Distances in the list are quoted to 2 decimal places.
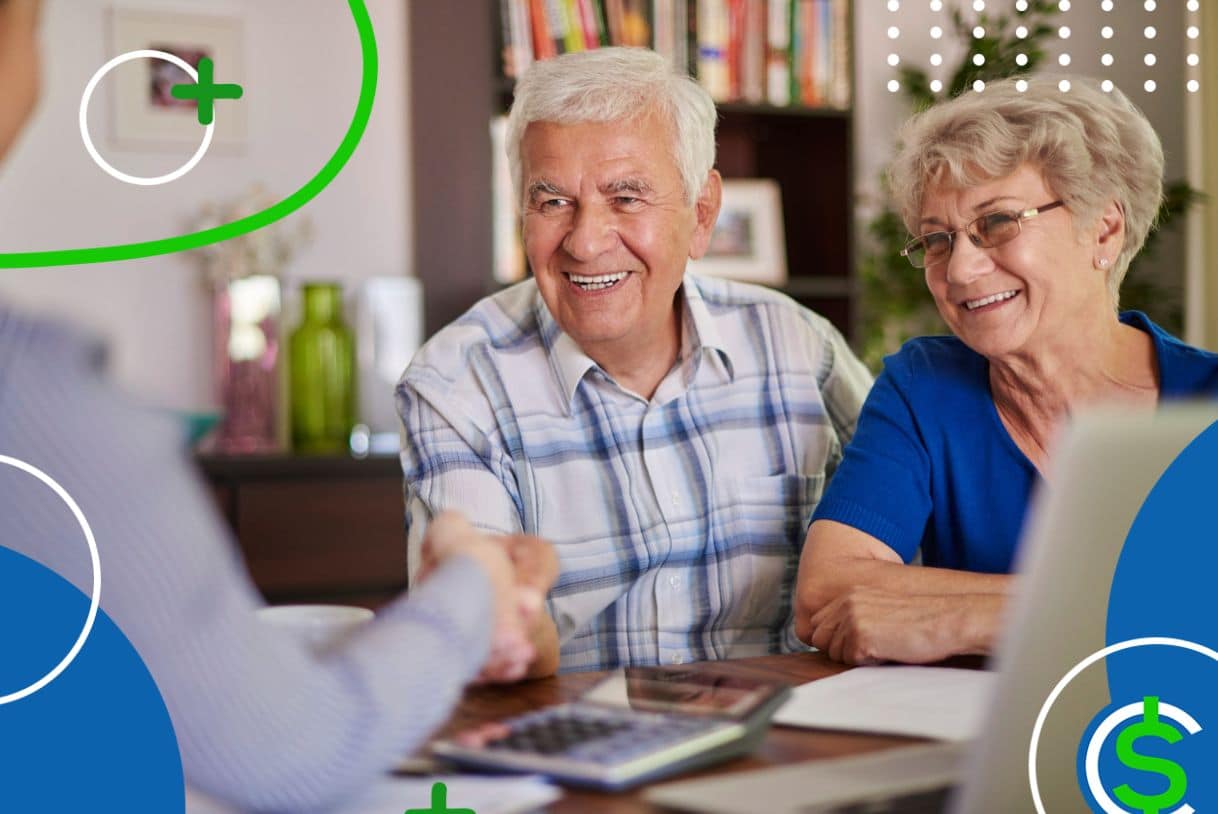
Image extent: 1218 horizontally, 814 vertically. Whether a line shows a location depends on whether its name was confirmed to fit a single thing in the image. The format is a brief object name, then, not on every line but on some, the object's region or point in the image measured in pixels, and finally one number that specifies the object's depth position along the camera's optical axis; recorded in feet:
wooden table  2.27
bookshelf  8.91
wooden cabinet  7.72
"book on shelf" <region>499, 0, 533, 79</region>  8.75
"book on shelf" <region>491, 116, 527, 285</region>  9.02
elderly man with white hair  4.74
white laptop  1.85
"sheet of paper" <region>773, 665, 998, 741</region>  2.81
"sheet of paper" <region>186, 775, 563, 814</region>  2.21
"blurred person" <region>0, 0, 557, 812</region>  1.90
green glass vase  8.27
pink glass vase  8.34
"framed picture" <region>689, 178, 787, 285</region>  9.46
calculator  2.34
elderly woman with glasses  4.36
